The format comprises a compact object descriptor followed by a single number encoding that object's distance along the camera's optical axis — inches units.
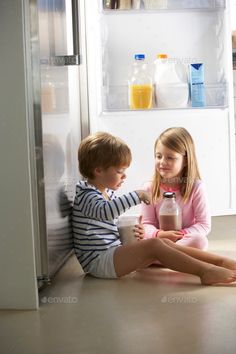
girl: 84.0
